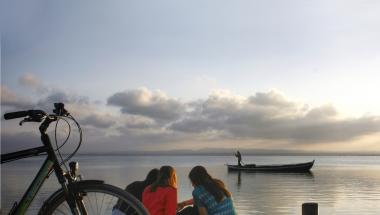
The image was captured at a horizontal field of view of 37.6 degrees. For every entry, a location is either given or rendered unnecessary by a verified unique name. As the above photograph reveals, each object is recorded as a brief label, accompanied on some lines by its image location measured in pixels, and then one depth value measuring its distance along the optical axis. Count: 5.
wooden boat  71.75
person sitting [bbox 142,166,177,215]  6.98
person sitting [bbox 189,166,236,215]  6.89
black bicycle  3.60
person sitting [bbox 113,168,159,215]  7.57
